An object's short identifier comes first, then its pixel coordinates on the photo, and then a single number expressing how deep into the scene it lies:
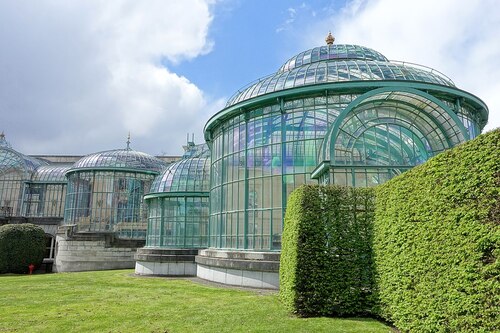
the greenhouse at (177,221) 23.25
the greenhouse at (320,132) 15.02
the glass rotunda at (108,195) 34.09
